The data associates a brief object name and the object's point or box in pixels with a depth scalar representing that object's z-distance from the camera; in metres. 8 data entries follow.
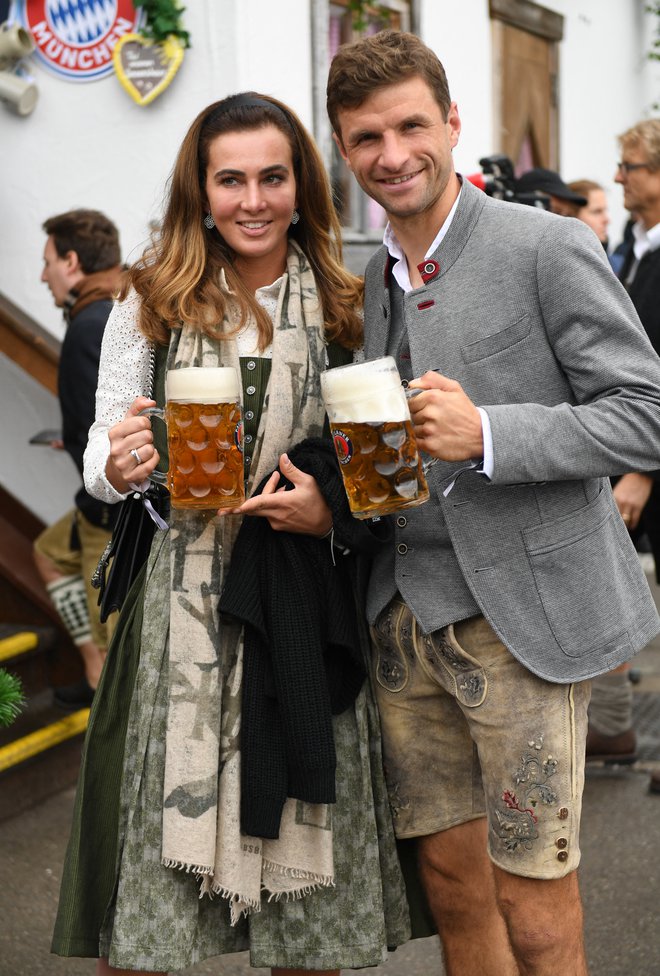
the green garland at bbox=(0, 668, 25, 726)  2.44
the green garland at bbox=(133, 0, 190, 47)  4.83
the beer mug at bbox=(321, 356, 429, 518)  2.02
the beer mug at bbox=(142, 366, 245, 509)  2.10
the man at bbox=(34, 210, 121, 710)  4.57
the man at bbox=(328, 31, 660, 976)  2.07
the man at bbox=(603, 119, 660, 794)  3.92
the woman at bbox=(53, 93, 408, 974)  2.31
